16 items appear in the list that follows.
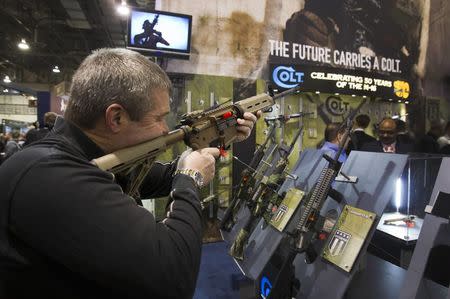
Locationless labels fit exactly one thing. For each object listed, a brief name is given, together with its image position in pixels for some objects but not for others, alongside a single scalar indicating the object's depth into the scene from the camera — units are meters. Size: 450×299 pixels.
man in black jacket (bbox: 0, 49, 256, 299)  0.76
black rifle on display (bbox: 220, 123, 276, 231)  3.89
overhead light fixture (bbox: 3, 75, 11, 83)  13.80
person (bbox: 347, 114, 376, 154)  3.63
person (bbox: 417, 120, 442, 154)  3.98
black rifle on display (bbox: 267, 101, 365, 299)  1.96
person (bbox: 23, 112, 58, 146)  4.67
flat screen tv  4.39
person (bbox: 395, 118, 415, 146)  3.69
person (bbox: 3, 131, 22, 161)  7.27
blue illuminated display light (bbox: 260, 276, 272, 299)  2.54
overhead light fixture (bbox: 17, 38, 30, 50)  8.58
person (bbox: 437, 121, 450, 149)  4.04
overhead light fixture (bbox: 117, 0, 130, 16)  4.98
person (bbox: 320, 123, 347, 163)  3.19
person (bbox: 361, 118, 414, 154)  3.34
